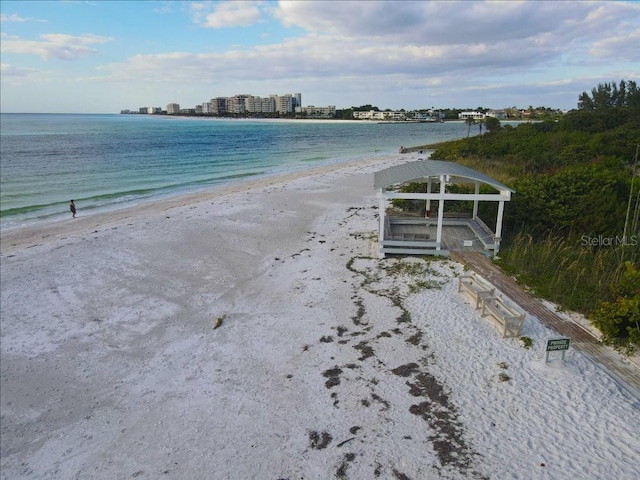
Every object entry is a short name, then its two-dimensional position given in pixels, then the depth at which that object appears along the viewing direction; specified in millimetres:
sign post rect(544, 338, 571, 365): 7367
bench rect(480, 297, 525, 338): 8555
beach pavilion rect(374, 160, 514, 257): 12500
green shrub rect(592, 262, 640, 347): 8086
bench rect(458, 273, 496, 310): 9711
